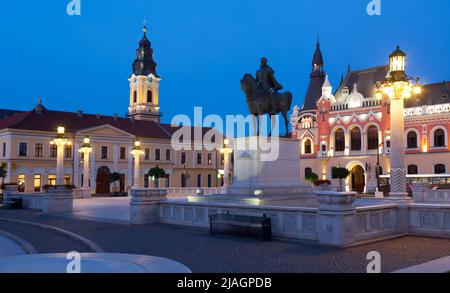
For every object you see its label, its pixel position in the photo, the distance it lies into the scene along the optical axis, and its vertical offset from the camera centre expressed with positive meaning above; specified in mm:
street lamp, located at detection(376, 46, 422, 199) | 14625 +2261
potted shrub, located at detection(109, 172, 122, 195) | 56406 -474
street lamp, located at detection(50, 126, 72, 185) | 28438 +1397
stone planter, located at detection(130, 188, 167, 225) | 16609 -1068
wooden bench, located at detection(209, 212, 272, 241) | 12374 -1347
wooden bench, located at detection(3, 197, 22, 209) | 27109 -1547
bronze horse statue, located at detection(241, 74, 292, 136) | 20516 +3397
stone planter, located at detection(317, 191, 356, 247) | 11070 -1078
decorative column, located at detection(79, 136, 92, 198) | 37397 -334
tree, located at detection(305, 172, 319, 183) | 47662 -210
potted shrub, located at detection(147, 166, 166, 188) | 47812 +322
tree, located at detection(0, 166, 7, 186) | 47250 +530
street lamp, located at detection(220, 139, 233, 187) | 40188 +1834
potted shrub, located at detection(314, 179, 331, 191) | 31047 -687
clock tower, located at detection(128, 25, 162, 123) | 86250 +17180
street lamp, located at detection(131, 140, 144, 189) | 39969 +1612
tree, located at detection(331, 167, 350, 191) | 49688 +199
